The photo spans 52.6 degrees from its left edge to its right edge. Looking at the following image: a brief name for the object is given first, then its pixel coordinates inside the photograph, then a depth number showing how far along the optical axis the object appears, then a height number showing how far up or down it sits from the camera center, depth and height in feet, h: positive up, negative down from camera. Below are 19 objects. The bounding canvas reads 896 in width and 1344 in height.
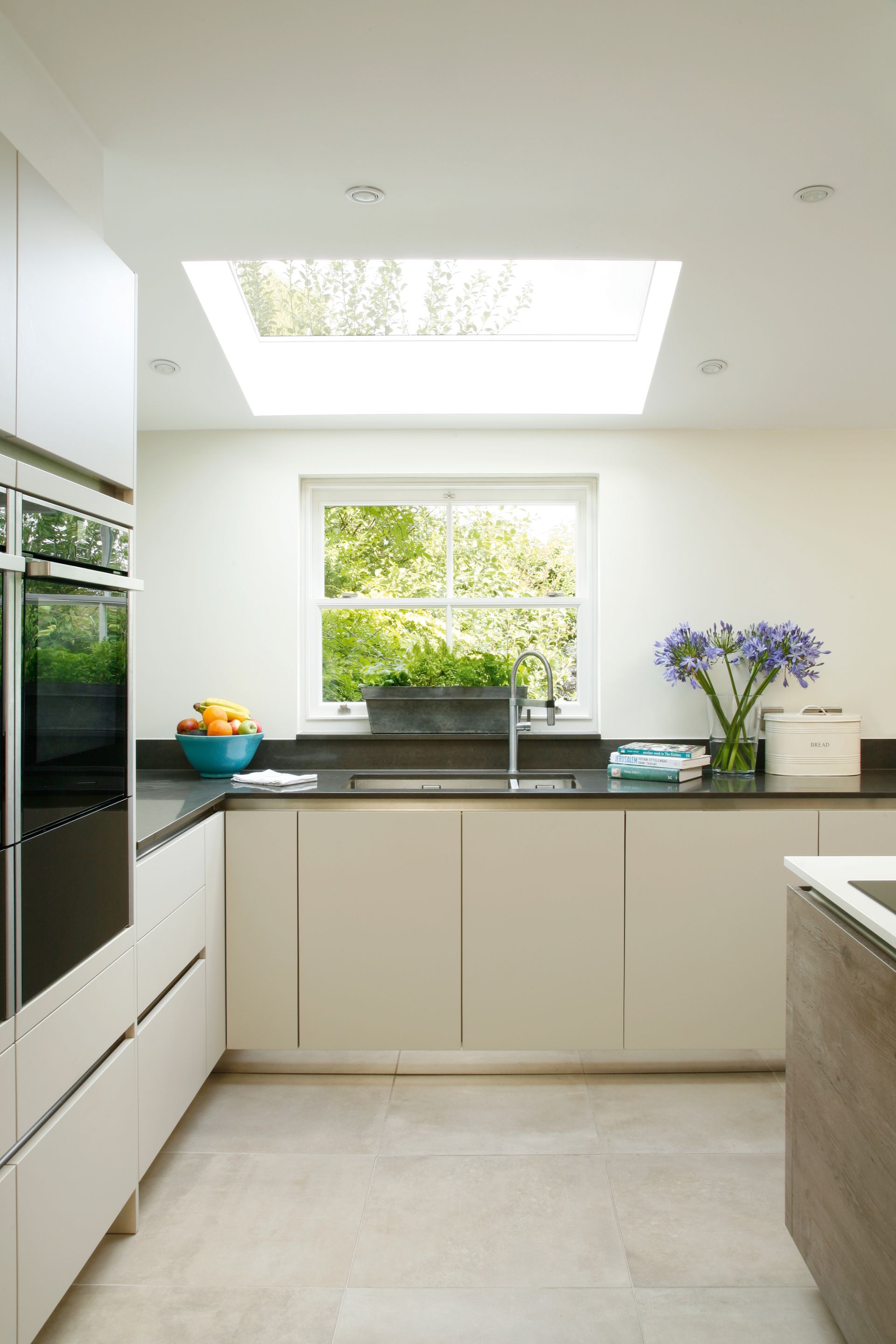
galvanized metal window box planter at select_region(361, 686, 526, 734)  11.28 -0.49
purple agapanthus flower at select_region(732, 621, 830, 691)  10.58 +0.24
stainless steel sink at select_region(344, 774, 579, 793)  10.89 -1.38
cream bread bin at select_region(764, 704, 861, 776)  10.39 -0.82
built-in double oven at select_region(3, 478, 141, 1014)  4.83 -0.45
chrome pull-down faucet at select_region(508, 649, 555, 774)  10.41 -0.55
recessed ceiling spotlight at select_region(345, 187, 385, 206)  7.25 +3.81
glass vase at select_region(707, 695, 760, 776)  10.62 -0.84
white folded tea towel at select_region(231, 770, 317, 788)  9.58 -1.19
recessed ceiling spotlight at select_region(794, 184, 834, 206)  7.23 +3.84
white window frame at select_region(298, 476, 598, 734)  11.75 +1.49
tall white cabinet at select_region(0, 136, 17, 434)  4.69 +1.99
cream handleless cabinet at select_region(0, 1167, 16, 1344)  4.65 -3.06
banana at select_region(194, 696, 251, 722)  10.74 -0.48
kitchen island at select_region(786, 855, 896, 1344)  4.61 -2.37
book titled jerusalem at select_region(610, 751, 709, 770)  9.78 -0.99
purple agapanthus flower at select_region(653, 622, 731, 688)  10.82 +0.20
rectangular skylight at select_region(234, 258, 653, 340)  9.75 +4.16
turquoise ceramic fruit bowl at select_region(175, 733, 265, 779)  10.28 -0.99
